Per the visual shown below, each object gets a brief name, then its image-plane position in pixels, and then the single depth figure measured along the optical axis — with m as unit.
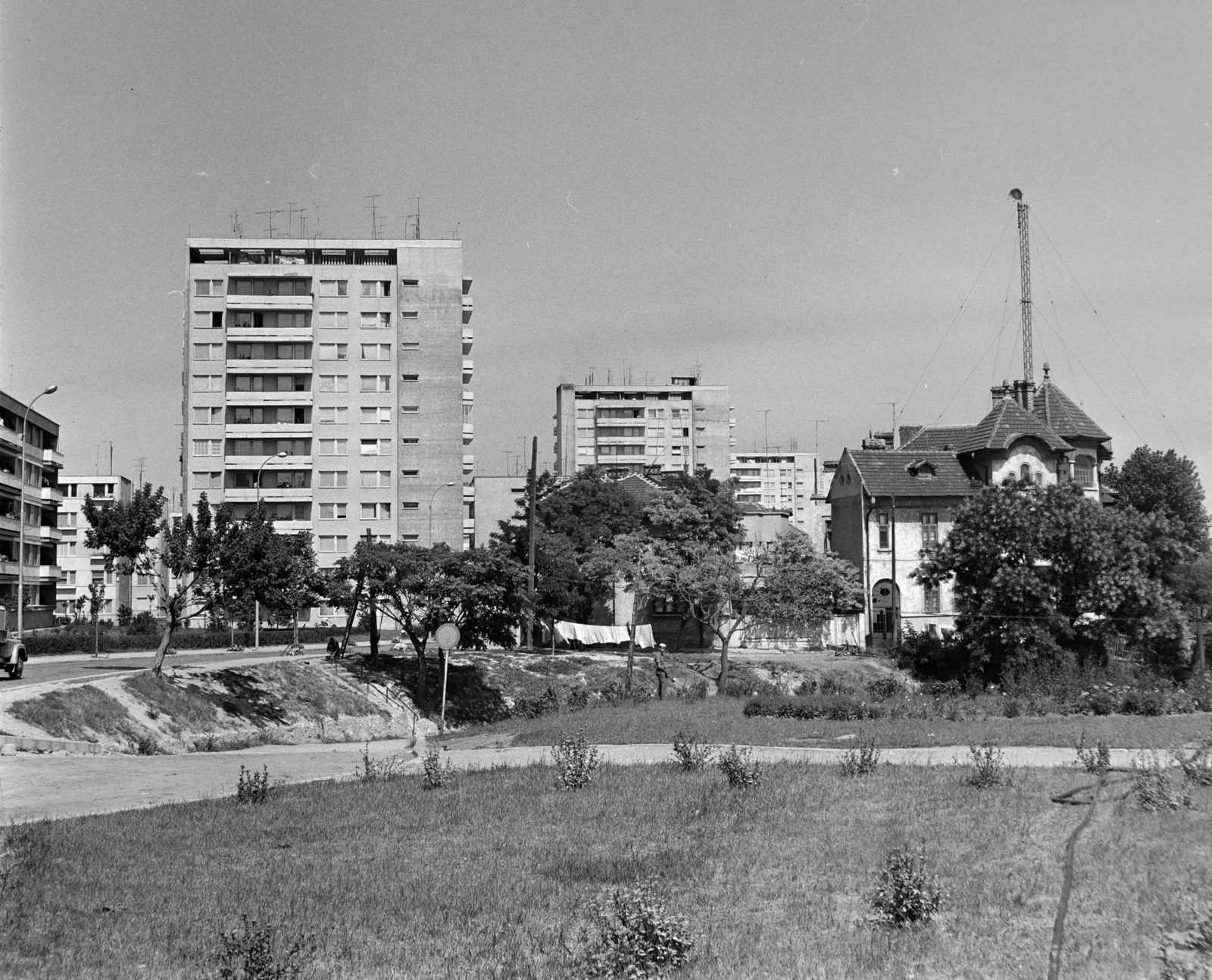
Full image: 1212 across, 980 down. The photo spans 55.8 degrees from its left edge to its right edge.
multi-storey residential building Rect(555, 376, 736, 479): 143.25
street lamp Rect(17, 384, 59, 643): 38.91
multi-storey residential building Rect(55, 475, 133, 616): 118.97
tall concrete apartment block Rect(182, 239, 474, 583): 85.81
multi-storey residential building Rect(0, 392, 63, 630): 67.56
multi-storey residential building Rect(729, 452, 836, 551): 184.75
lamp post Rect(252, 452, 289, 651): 58.86
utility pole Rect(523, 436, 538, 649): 45.76
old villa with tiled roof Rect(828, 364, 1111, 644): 63.59
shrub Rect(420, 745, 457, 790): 17.95
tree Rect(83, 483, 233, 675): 34.47
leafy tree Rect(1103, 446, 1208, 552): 71.38
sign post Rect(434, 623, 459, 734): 30.14
